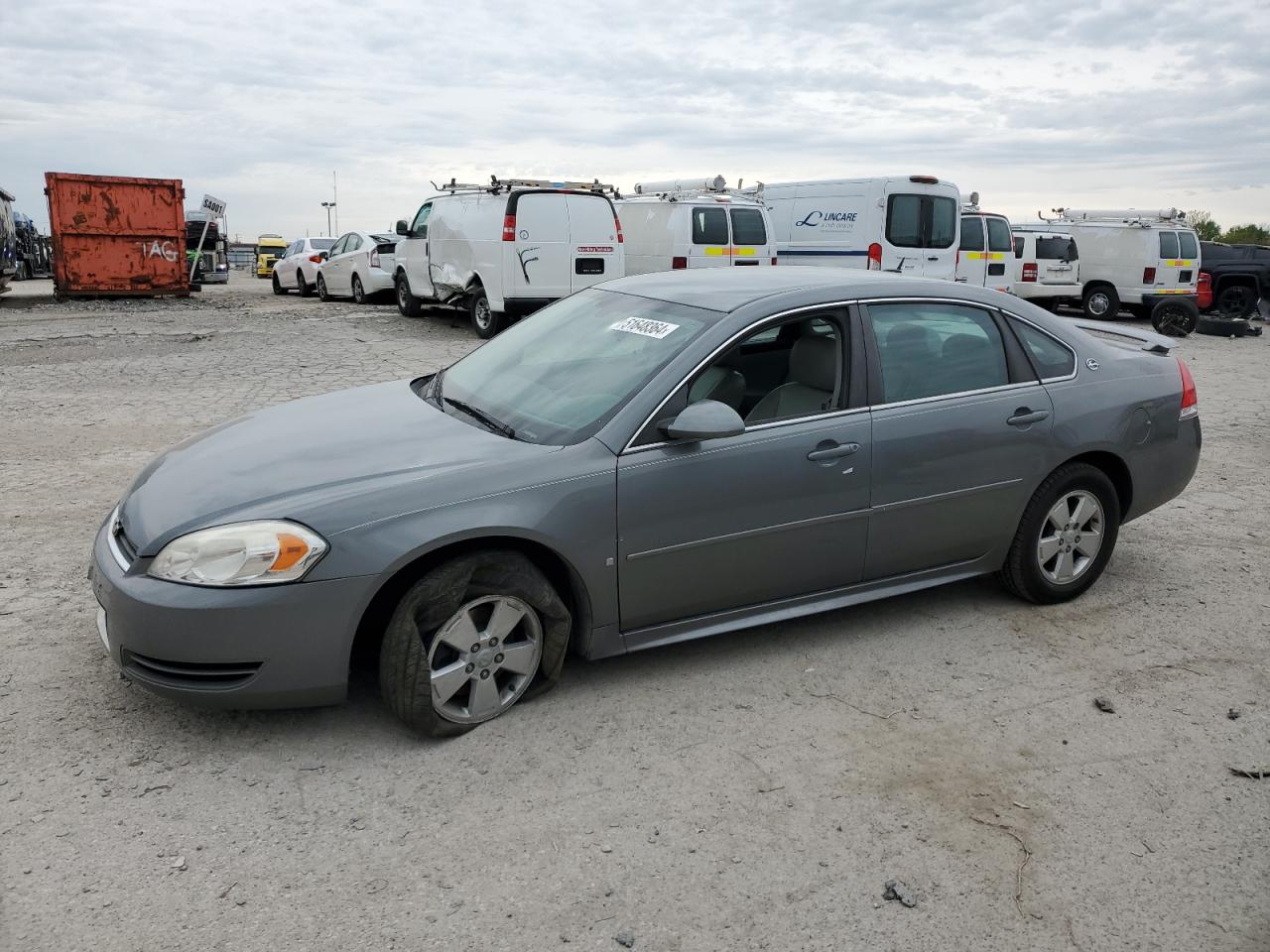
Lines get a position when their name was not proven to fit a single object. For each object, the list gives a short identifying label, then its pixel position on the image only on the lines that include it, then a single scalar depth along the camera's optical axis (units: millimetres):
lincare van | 16062
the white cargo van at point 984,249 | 18609
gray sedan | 3303
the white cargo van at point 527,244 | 14109
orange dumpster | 19969
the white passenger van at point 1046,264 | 20188
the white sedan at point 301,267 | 23031
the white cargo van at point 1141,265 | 19906
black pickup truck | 21812
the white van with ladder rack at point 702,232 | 16125
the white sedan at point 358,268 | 19938
